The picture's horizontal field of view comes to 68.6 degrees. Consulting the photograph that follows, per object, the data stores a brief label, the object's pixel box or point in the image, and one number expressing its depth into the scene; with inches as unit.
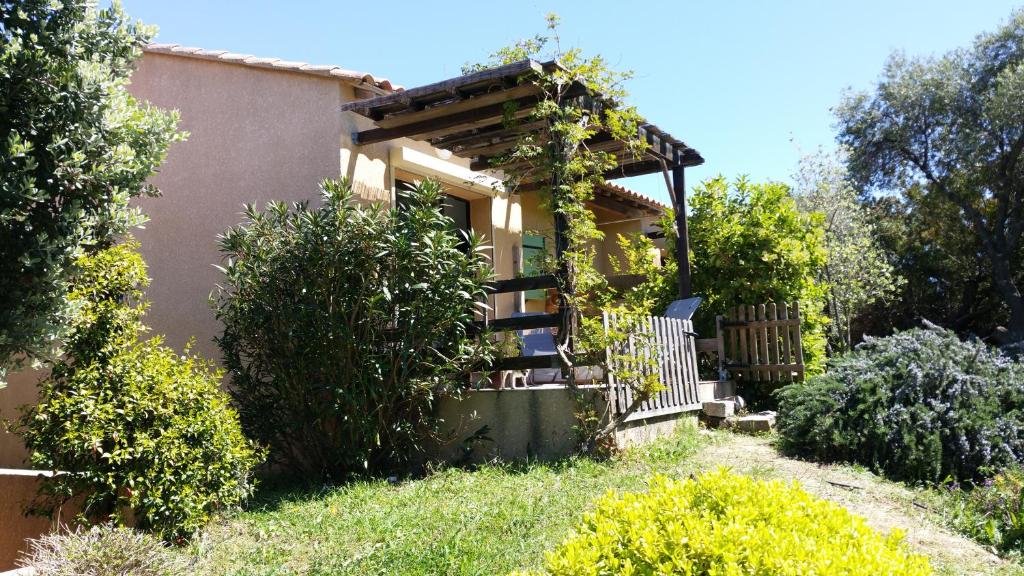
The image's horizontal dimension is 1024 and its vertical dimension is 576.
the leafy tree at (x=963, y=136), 781.9
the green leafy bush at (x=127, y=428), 212.4
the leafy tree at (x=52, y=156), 188.5
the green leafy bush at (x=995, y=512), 208.1
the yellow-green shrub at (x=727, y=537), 91.1
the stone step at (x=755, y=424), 338.6
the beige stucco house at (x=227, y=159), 336.2
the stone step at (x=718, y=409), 351.3
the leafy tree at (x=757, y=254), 405.1
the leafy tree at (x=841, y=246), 596.1
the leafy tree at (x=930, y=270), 906.1
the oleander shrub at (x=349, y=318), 268.4
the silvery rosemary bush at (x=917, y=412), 263.3
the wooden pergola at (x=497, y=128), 293.1
